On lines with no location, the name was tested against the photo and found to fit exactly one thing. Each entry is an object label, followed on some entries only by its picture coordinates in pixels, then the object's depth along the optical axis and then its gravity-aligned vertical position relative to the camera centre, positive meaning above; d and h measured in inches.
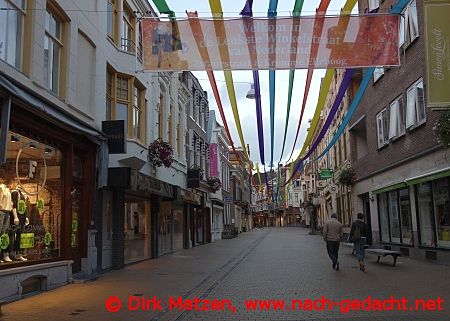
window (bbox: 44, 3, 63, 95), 450.3 +169.4
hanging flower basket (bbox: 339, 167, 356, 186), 1064.2 +98.4
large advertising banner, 373.4 +137.7
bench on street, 578.4 -38.1
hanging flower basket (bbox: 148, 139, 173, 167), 714.2 +106.9
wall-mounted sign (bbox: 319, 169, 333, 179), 1261.1 +124.4
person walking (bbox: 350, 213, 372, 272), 556.4 -19.6
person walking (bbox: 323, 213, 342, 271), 565.3 -17.0
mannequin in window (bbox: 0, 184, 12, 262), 384.2 +15.8
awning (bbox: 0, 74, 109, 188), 351.0 +96.9
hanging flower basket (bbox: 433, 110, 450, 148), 460.4 +86.6
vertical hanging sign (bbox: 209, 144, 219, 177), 1365.7 +178.2
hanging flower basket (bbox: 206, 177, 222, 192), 1305.4 +112.6
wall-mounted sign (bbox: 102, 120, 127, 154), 551.8 +103.8
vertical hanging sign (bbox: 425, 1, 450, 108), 419.8 +146.1
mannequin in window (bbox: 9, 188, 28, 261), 398.9 +5.6
